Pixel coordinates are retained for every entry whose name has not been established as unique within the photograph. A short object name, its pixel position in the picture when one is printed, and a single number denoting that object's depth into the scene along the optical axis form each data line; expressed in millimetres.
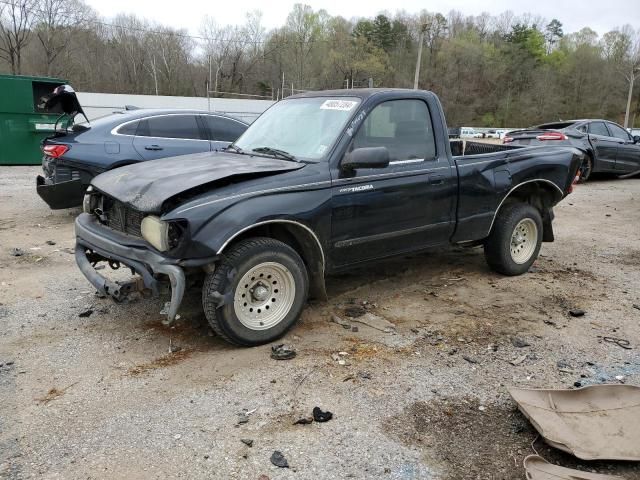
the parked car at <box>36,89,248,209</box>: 7426
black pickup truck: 3693
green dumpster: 13461
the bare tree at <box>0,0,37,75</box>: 44219
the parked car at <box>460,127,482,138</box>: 41950
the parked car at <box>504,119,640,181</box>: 13297
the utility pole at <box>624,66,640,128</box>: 58975
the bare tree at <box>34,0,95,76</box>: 47438
